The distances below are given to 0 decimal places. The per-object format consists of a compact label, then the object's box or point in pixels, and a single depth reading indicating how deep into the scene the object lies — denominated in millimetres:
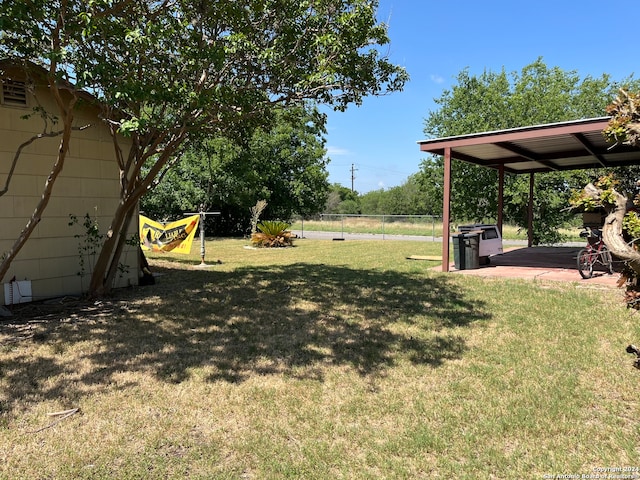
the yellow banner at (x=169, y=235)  12945
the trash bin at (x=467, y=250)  10172
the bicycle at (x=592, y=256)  8805
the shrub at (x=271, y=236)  17859
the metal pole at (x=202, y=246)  11752
